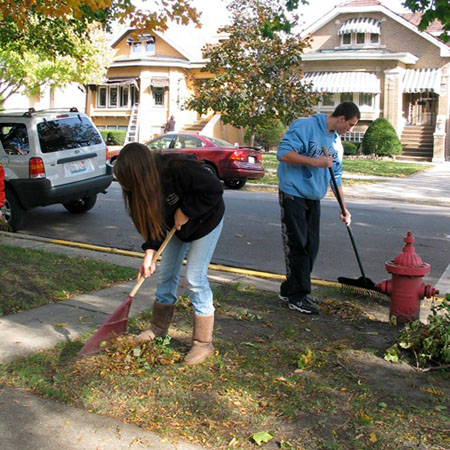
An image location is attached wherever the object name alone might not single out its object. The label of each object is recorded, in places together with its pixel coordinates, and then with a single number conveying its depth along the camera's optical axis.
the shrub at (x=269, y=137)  31.43
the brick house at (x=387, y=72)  32.06
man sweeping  5.33
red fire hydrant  4.89
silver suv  9.50
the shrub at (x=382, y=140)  29.81
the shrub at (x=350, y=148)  30.77
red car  16.19
